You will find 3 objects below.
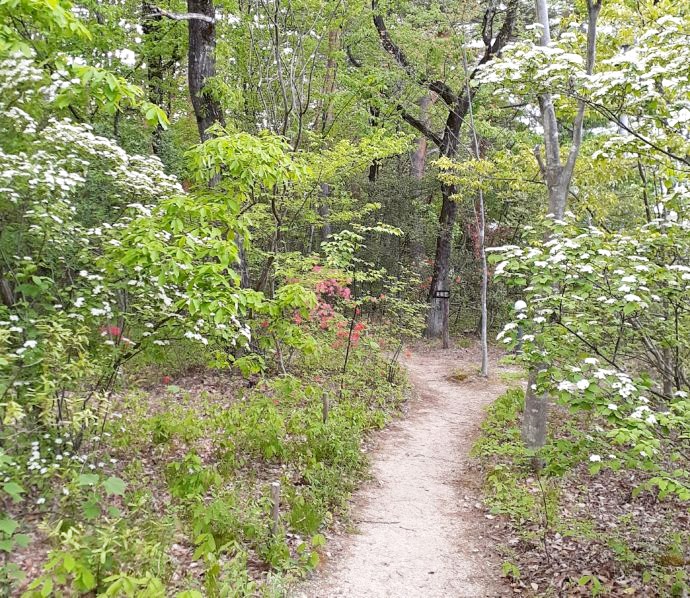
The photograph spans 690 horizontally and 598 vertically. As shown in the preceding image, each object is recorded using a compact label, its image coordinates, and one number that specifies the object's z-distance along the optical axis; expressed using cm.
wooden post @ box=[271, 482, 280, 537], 426
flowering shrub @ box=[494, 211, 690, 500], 313
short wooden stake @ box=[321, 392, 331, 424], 664
